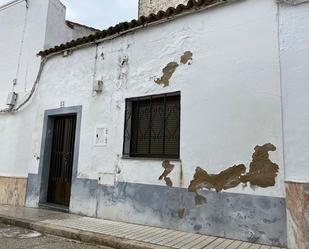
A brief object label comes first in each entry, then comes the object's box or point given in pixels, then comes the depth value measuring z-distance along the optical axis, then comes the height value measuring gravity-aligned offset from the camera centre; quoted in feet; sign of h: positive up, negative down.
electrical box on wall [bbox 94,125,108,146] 17.35 +1.82
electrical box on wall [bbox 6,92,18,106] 22.82 +5.32
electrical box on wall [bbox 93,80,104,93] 18.01 +5.36
